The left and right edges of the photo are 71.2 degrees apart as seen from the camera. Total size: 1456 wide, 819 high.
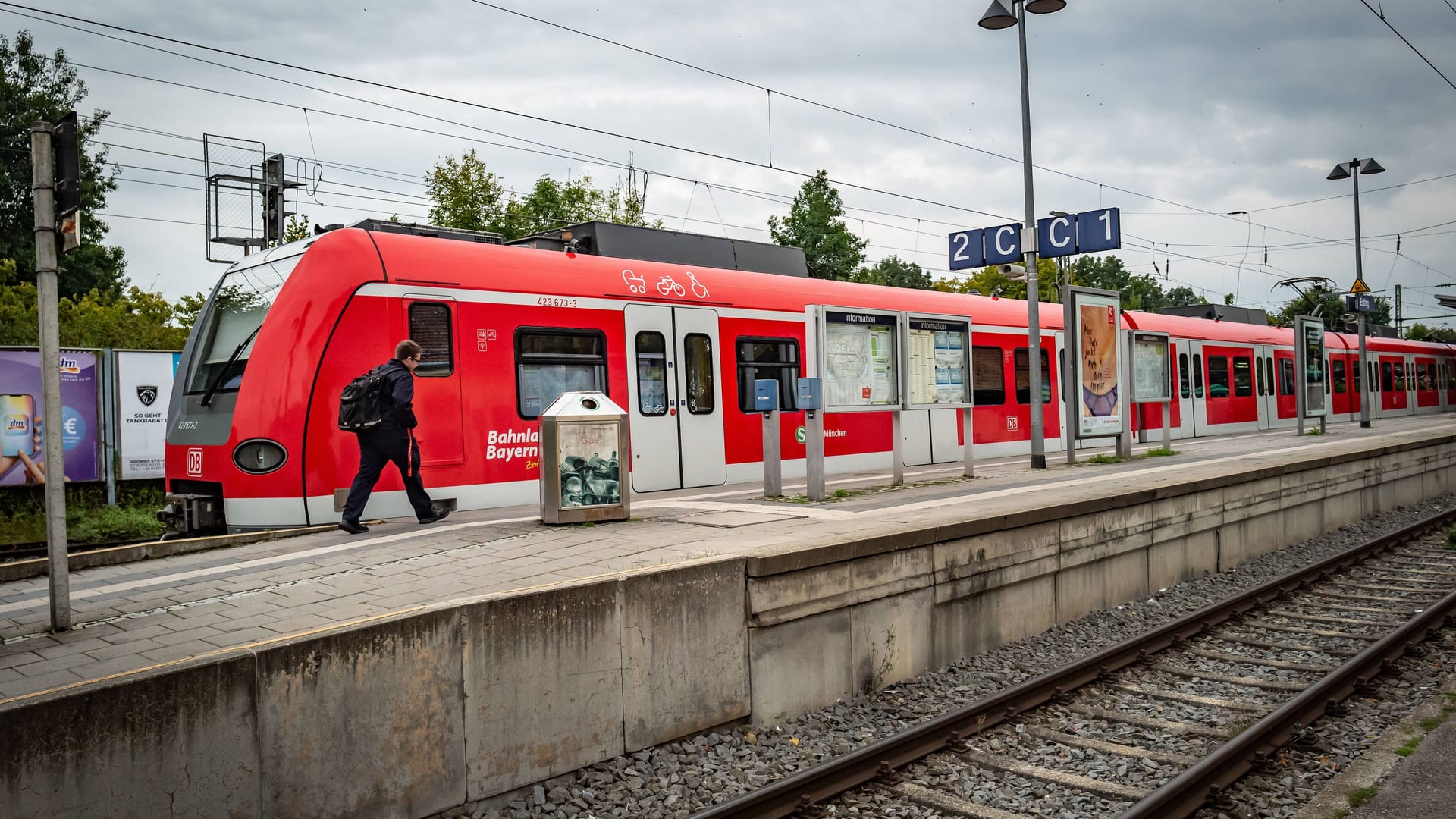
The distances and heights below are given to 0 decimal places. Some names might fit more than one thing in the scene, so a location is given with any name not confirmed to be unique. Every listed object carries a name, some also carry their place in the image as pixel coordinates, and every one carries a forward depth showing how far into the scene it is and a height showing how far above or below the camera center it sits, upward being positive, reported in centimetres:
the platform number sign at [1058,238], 1437 +249
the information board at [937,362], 1210 +58
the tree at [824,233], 4722 +848
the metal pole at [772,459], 1049 -46
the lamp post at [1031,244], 1386 +237
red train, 888 +61
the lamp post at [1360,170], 2716 +609
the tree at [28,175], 3203 +836
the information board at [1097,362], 1491 +62
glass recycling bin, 843 -33
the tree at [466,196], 3216 +726
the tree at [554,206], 3481 +760
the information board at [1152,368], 1766 +62
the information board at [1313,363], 2209 +75
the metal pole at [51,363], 537 +40
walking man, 852 -7
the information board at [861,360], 1097 +58
